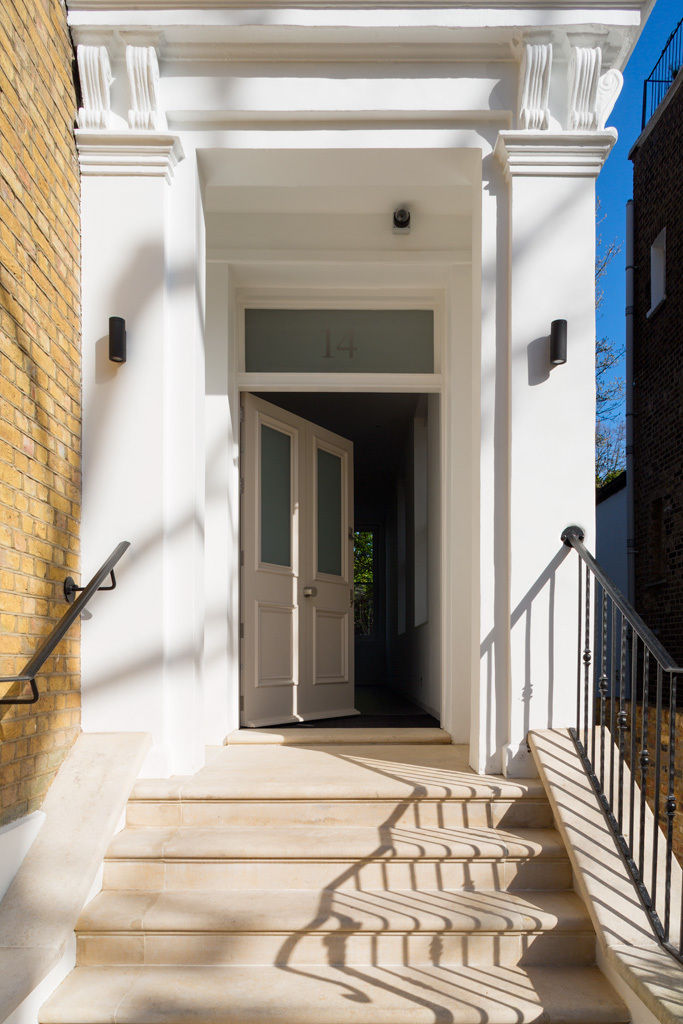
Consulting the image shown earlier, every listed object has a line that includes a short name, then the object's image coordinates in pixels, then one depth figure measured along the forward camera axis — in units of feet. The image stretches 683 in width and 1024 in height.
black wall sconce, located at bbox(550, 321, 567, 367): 11.03
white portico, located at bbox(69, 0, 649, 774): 11.04
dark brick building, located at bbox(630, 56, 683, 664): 29.53
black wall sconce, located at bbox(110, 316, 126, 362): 10.93
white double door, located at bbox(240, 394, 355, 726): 15.79
